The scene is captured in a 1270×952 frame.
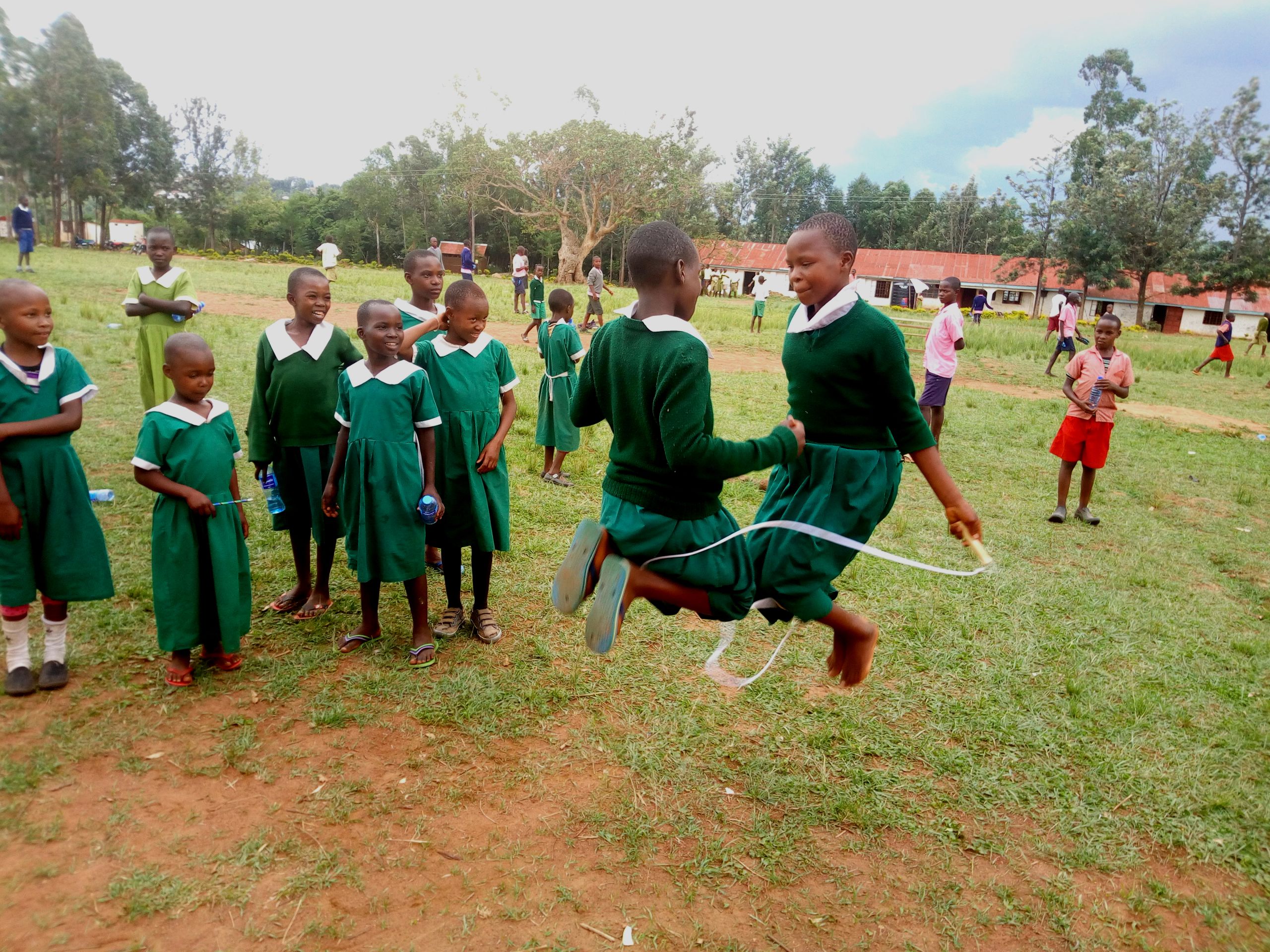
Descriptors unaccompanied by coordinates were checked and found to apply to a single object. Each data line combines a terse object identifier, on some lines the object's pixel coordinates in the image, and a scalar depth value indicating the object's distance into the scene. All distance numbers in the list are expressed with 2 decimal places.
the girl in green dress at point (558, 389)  7.41
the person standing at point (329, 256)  27.86
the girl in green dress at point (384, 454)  3.90
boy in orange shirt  7.07
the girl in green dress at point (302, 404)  4.27
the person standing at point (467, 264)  22.66
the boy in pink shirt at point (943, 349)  8.79
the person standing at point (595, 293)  18.95
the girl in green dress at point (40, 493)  3.51
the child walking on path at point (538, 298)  17.95
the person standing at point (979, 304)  33.09
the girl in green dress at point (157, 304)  5.75
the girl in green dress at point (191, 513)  3.64
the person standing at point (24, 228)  21.03
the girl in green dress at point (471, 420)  4.24
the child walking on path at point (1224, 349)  20.09
